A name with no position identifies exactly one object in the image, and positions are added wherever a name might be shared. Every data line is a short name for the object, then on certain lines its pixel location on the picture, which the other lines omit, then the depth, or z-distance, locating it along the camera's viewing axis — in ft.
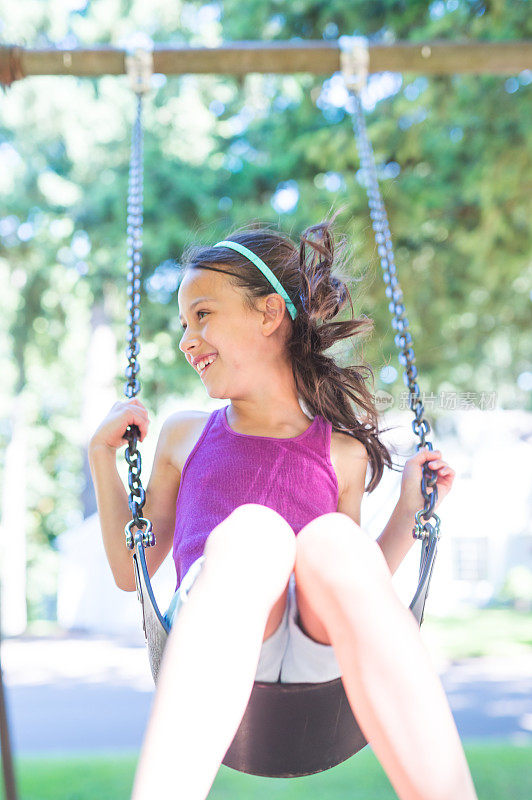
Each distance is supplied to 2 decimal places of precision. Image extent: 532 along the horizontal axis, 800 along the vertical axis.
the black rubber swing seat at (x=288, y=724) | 3.72
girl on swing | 3.05
